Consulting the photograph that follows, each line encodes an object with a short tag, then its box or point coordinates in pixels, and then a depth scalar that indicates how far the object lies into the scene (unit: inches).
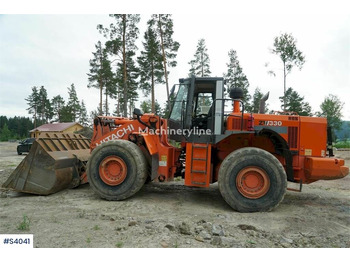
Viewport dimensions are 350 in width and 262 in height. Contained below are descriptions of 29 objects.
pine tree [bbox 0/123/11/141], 2532.0
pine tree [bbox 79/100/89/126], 2561.8
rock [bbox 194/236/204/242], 141.4
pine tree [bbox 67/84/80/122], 2031.3
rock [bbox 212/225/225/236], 149.9
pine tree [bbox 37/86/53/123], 2313.0
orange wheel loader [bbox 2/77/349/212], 201.0
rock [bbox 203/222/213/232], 157.4
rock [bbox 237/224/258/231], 162.3
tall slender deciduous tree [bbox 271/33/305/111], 868.0
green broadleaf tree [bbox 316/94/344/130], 1555.1
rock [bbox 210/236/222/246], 138.6
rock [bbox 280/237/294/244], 144.2
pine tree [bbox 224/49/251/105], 1153.9
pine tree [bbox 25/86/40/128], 2308.1
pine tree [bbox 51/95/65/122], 2390.1
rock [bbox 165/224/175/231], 155.6
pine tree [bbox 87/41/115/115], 1198.0
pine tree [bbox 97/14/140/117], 765.3
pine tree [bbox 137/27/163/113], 796.6
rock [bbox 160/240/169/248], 132.7
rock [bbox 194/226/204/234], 153.3
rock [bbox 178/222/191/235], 150.7
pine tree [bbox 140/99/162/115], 2122.8
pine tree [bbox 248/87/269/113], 1745.8
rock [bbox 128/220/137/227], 159.9
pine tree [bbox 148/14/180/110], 787.4
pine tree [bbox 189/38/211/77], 1069.1
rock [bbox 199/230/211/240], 145.4
